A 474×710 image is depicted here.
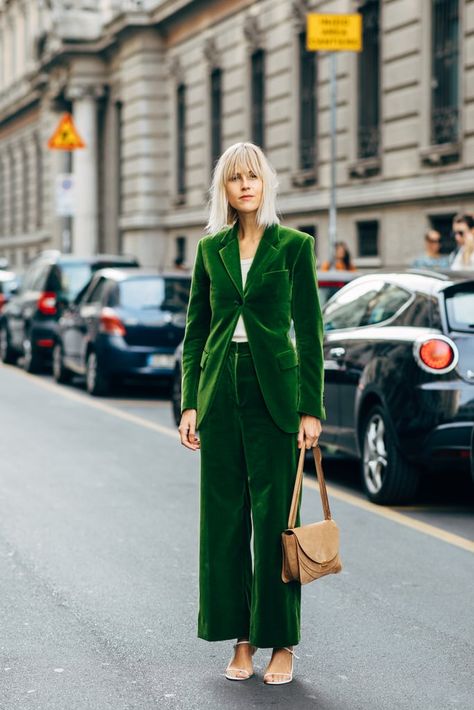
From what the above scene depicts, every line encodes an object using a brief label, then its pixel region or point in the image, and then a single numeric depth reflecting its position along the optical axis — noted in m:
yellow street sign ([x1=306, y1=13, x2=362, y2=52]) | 17.66
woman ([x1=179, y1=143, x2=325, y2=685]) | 5.18
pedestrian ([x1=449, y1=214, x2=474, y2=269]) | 14.07
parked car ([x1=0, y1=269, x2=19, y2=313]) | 31.30
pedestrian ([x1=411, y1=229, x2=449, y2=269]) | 15.92
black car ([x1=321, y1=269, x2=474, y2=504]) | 8.96
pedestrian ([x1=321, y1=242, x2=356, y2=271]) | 19.48
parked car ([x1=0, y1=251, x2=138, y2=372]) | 21.27
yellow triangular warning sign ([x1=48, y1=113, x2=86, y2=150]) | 29.09
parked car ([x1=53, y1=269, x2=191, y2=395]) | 17.31
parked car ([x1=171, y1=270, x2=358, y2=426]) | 12.25
